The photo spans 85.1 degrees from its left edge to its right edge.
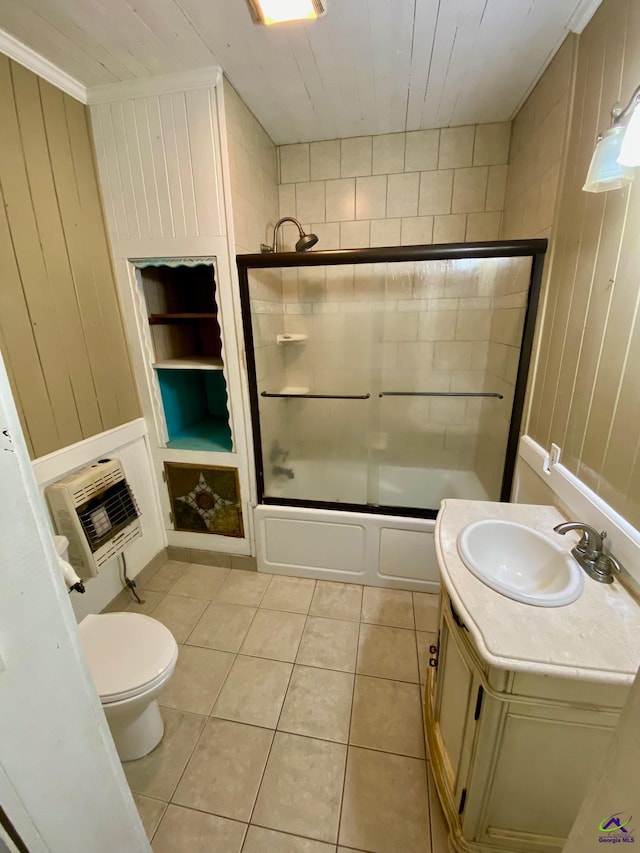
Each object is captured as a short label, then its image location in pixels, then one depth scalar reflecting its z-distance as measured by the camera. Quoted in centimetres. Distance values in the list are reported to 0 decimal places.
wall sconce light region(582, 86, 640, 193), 86
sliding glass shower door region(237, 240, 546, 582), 206
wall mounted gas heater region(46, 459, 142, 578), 152
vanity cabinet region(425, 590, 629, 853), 79
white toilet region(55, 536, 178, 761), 113
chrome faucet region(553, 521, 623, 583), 98
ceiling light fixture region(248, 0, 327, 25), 114
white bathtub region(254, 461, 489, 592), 198
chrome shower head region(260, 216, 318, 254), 197
